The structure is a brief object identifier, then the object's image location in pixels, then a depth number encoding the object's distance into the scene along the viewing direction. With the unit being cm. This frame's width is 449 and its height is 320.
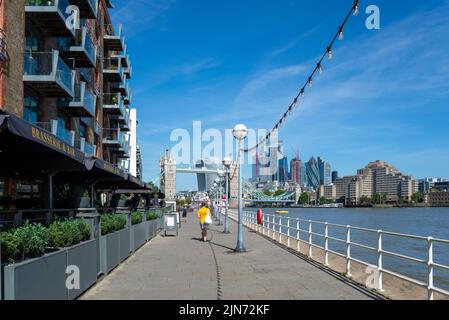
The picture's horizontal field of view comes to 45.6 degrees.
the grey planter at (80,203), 1309
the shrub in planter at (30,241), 666
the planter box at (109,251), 1156
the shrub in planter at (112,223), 1218
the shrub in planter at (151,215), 2388
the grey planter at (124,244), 1420
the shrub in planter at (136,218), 1777
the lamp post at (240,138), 1815
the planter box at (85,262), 860
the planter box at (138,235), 1681
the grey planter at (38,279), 589
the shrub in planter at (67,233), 823
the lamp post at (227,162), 2775
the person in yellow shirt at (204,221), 2248
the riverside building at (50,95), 1023
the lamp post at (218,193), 4239
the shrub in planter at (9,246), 627
